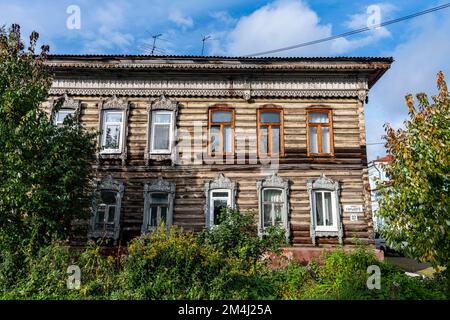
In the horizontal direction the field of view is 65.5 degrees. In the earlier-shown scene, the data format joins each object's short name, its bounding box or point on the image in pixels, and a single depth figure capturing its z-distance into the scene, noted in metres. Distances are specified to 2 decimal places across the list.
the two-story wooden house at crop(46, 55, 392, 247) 14.04
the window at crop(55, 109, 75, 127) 15.02
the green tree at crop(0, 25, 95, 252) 9.48
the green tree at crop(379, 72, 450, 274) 6.31
